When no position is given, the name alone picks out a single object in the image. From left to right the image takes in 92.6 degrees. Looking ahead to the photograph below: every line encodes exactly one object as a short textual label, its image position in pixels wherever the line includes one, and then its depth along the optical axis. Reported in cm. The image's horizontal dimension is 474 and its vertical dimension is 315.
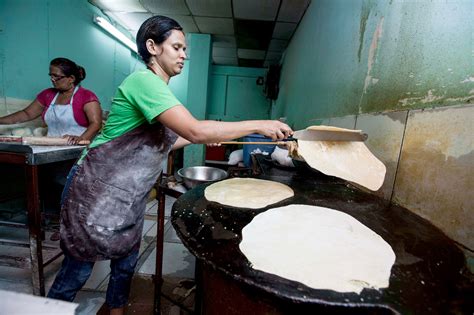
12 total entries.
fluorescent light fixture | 412
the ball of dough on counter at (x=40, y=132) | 249
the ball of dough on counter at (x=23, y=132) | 233
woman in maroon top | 228
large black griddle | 48
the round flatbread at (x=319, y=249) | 57
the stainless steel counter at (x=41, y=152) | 155
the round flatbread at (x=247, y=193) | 108
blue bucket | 298
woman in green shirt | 111
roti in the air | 117
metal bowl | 177
